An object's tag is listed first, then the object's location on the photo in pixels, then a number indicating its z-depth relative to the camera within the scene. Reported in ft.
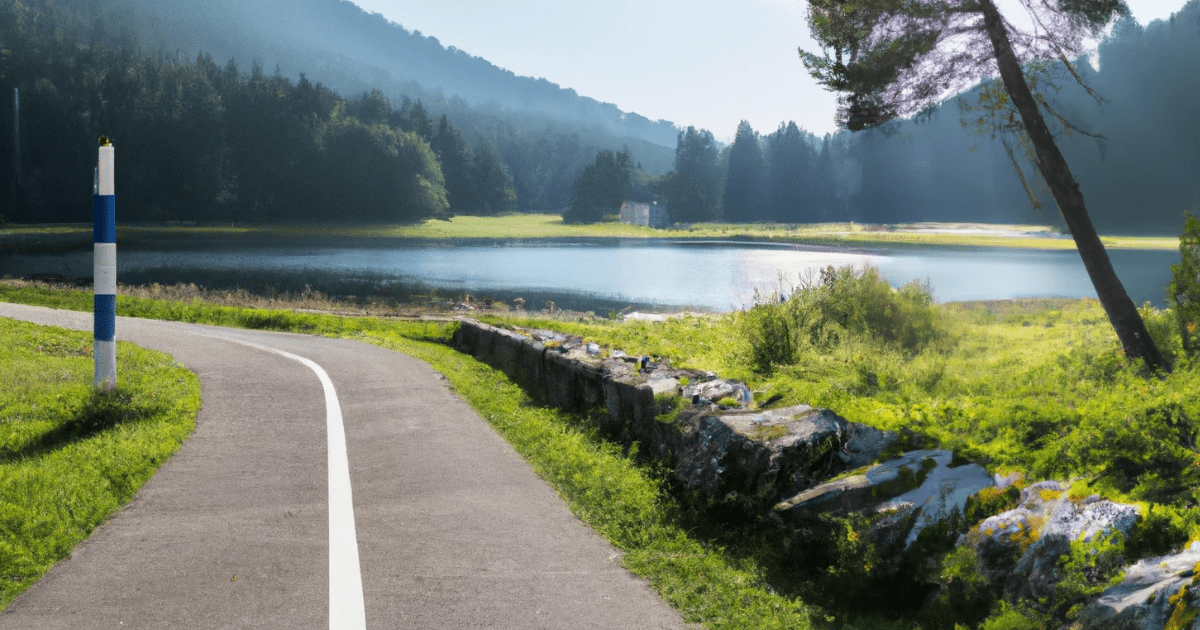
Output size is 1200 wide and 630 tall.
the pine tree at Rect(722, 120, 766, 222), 381.60
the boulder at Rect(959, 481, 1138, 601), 10.53
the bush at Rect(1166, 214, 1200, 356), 25.30
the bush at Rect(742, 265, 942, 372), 39.01
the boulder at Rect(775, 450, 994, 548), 13.09
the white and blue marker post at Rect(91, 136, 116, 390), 22.67
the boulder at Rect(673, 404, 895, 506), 15.70
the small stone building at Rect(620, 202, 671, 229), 468.75
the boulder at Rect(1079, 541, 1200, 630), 8.57
